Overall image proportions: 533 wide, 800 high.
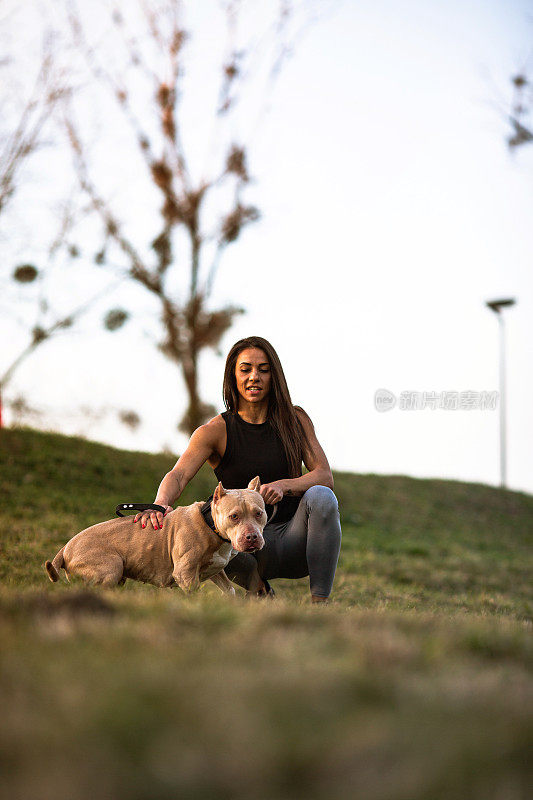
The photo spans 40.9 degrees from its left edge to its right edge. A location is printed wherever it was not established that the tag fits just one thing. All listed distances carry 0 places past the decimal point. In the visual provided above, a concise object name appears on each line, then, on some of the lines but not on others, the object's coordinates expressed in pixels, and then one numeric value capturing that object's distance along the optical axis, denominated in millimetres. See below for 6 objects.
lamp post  21250
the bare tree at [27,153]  13539
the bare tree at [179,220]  16812
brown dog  4332
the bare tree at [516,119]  13719
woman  4758
